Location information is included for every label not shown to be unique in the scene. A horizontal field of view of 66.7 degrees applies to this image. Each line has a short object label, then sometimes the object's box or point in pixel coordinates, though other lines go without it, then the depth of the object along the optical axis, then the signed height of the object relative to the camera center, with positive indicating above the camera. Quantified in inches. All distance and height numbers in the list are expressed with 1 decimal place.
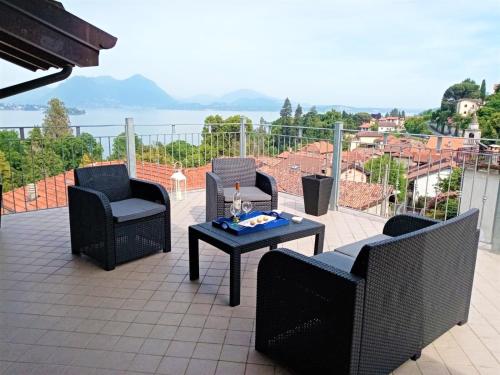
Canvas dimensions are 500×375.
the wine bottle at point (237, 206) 131.4 -30.4
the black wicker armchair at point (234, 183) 173.6 -33.7
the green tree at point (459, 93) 901.2 +72.9
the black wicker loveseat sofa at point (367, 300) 69.2 -36.2
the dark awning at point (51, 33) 40.9 +9.5
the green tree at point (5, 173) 222.7 -35.9
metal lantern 244.2 -46.3
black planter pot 205.9 -40.4
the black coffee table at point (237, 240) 110.8 -37.4
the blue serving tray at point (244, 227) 120.3 -34.8
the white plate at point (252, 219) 123.0 -34.2
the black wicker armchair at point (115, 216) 134.4 -36.7
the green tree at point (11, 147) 204.1 -18.8
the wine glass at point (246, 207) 135.1 -31.7
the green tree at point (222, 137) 272.7 -15.0
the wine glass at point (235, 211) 130.6 -32.2
